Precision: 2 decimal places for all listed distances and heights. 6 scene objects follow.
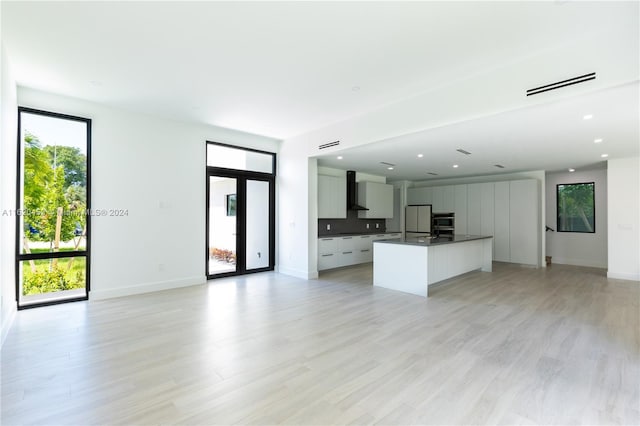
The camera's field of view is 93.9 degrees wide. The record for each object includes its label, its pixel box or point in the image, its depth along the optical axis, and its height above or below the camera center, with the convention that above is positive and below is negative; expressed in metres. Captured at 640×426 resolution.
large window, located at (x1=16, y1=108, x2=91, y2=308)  4.20 +0.09
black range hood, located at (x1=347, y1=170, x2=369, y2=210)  8.27 +0.64
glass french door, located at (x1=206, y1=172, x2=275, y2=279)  6.11 -0.19
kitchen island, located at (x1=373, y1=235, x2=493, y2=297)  4.95 -0.83
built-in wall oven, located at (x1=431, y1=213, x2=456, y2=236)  6.68 -0.20
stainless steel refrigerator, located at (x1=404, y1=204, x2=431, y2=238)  9.45 -0.15
